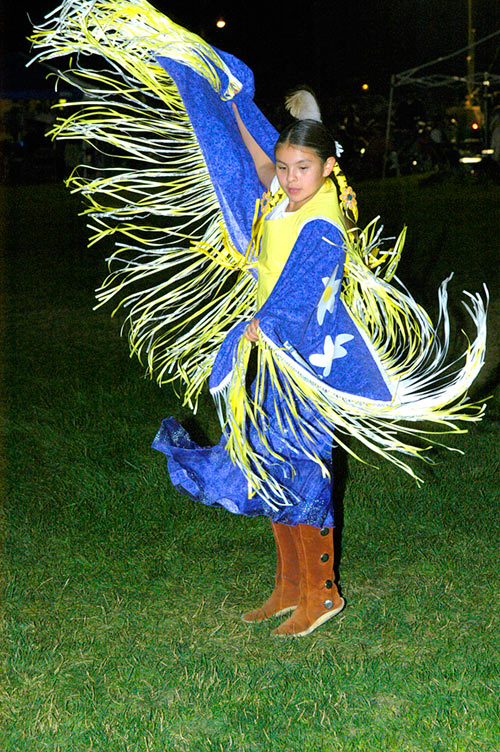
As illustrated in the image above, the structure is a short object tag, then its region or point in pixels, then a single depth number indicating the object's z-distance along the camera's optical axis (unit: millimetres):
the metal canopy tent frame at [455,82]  19656
